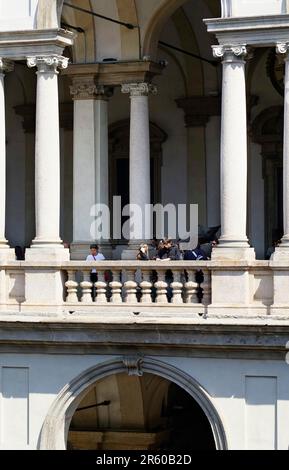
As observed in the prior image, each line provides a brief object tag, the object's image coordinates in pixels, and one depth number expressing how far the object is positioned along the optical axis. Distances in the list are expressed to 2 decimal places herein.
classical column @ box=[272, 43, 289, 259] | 31.50
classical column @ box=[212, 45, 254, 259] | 31.83
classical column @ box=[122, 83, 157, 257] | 35.19
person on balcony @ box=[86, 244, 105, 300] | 33.25
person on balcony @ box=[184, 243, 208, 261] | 33.31
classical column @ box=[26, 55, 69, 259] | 33.00
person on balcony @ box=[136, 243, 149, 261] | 33.59
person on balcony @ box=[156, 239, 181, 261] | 33.97
